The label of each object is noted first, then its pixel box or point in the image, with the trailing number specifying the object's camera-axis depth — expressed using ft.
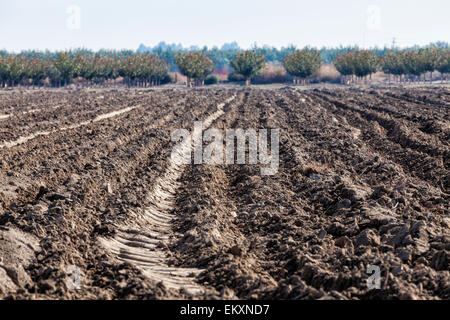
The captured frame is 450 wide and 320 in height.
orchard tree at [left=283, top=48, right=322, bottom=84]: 306.96
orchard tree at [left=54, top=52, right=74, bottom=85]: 291.79
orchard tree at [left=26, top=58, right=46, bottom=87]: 288.32
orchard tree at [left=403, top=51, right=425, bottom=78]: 304.71
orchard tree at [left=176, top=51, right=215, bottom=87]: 309.22
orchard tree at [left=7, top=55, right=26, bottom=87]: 271.28
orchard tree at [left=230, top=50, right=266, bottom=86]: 316.60
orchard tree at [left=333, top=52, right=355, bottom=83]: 319.33
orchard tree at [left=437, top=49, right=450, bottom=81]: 306.76
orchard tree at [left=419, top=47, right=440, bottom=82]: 300.81
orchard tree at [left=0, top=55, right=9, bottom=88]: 267.59
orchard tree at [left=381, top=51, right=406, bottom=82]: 320.70
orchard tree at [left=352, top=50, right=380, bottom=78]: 311.21
